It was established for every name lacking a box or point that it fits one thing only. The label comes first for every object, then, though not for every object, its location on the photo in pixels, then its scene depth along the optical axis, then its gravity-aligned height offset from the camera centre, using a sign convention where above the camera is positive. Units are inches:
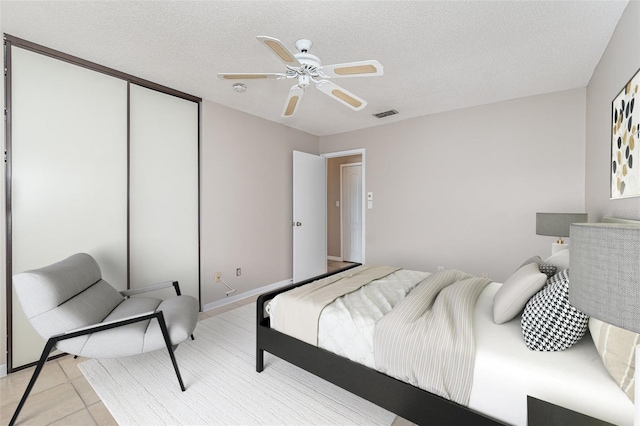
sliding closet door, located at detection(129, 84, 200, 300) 114.7 +8.9
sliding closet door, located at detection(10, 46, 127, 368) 88.0 +13.7
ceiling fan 67.5 +36.0
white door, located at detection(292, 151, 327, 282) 181.5 -2.8
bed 45.1 -30.3
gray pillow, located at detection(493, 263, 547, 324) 61.6 -18.0
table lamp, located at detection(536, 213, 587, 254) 102.0 -4.1
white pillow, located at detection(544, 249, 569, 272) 74.4 -13.1
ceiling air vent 151.6 +52.7
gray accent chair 69.6 -29.1
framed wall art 65.2 +17.5
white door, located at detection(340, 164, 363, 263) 254.7 -0.7
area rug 68.7 -48.8
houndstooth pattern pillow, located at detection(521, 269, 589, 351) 51.3 -20.3
